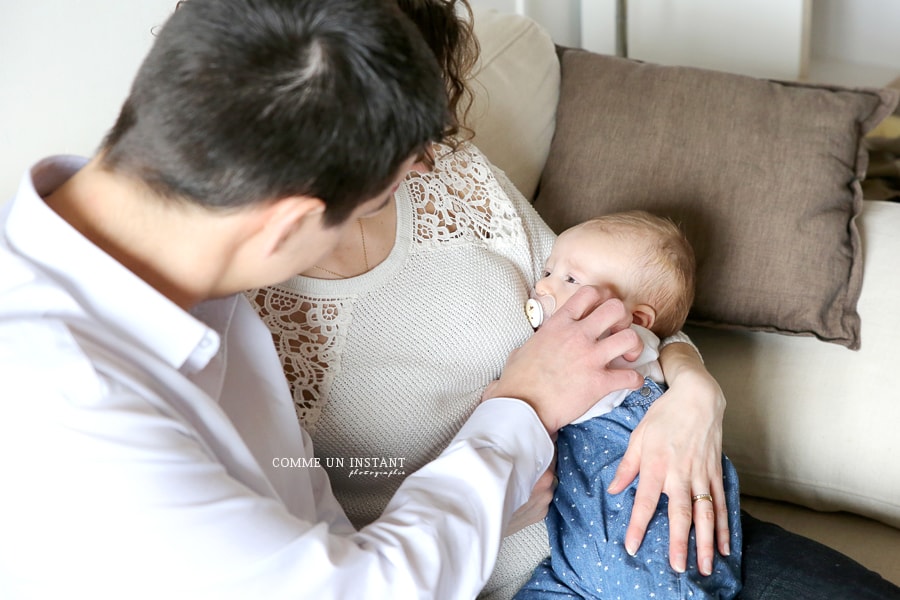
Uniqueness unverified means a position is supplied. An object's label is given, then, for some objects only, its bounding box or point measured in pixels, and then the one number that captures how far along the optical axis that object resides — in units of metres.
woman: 1.24
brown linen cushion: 1.75
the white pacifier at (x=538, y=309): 1.41
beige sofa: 1.68
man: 0.77
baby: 1.29
